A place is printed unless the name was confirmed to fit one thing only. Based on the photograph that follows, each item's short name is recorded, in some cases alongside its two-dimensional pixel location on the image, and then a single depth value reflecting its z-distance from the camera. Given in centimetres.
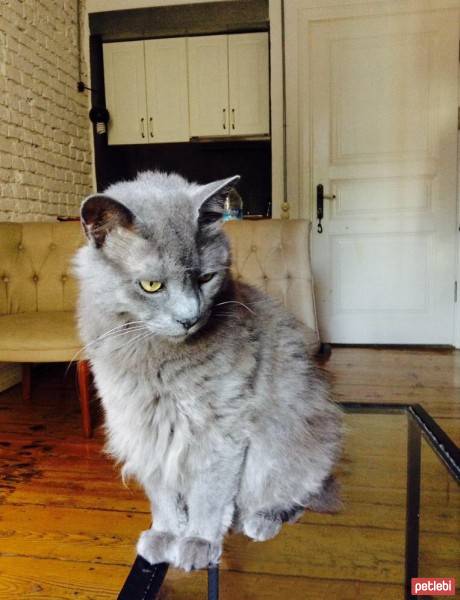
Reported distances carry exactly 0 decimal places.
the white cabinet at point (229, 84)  379
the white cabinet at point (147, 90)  388
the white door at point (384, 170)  342
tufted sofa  213
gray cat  74
